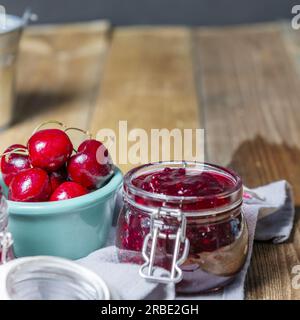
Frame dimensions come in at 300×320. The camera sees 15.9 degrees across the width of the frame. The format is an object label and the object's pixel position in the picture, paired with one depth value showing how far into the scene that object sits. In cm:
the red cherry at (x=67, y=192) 75
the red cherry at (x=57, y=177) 76
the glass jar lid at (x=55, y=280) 68
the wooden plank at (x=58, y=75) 125
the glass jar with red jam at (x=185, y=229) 70
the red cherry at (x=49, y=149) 75
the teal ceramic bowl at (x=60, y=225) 74
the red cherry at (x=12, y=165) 78
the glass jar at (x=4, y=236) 70
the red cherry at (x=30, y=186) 74
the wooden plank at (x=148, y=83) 122
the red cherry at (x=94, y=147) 77
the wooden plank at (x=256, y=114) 80
